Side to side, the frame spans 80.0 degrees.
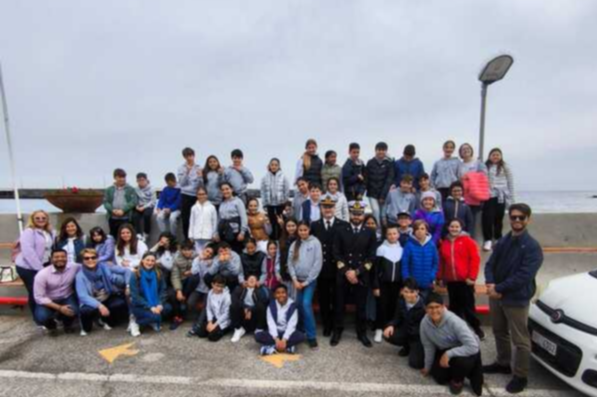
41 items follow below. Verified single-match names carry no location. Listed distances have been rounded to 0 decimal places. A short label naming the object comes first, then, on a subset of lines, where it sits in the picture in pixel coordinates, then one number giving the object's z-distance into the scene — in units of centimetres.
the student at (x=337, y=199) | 552
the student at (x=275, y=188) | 643
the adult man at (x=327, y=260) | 492
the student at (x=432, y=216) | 525
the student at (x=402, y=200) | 573
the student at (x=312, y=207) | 552
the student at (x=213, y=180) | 636
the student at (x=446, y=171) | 630
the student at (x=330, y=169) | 634
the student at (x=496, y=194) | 625
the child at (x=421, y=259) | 459
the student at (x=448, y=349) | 352
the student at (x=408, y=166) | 627
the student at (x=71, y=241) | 562
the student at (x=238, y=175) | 646
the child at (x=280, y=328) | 450
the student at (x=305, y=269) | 478
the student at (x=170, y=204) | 685
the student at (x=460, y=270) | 458
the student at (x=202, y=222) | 589
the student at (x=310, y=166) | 637
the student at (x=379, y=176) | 626
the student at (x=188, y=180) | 658
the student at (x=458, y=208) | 558
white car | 312
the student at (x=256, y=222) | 597
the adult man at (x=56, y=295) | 504
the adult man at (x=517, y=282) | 347
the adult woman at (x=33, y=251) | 532
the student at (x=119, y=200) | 675
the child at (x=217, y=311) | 490
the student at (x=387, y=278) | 473
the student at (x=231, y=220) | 585
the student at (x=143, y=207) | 699
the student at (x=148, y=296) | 510
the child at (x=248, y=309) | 496
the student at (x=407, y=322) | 428
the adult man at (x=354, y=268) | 477
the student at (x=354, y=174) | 635
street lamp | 639
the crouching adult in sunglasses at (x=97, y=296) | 509
